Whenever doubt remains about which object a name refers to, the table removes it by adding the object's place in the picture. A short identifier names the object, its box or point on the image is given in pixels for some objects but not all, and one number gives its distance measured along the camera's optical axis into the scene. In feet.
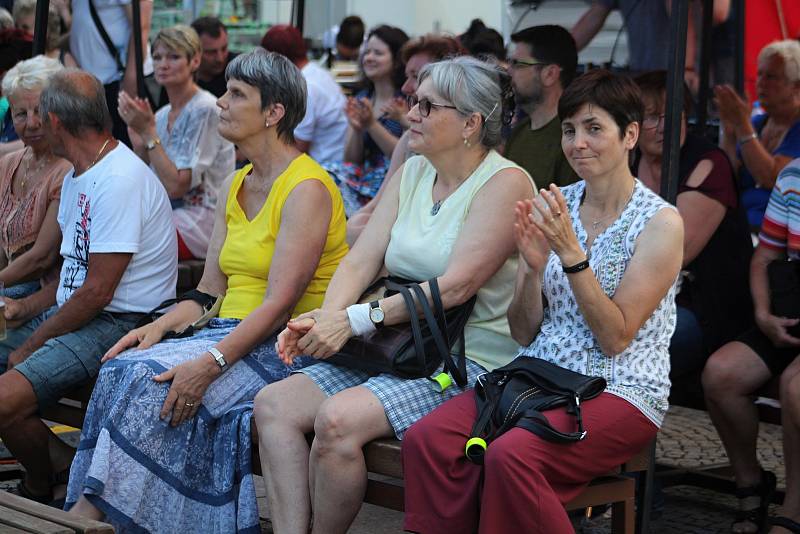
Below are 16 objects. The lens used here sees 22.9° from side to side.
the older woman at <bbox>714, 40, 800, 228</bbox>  29.08
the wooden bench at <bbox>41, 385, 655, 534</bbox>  18.32
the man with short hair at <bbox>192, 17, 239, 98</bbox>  41.40
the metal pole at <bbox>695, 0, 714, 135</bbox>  31.80
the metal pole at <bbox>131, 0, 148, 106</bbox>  33.98
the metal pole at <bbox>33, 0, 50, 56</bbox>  33.01
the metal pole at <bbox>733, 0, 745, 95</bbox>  36.86
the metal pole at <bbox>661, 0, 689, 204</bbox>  20.48
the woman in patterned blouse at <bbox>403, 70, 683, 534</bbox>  16.91
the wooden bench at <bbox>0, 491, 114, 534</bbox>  15.44
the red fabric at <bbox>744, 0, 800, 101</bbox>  44.39
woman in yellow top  20.72
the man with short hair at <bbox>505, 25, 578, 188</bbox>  24.82
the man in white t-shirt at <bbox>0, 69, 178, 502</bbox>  23.29
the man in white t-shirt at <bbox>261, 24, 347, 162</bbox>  37.12
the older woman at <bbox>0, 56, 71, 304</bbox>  26.26
